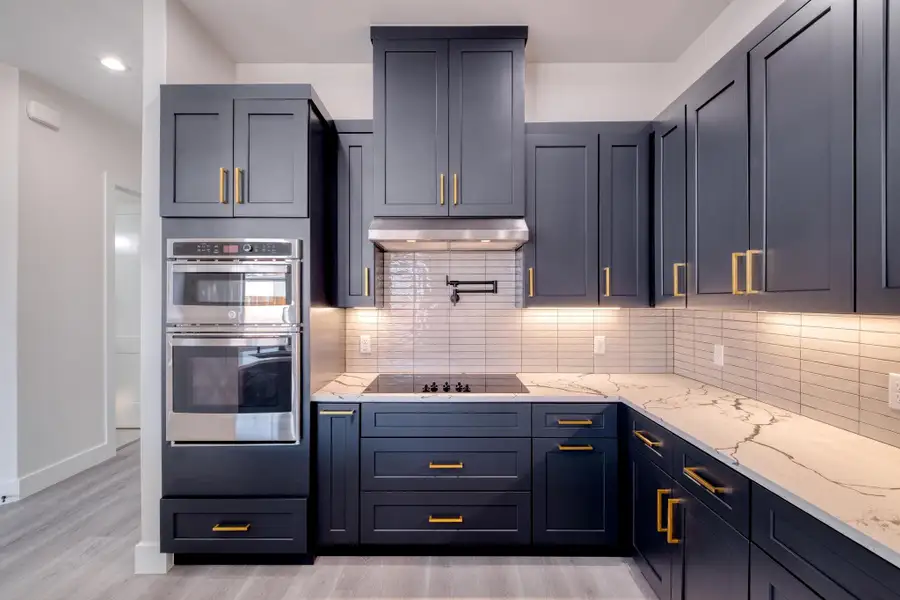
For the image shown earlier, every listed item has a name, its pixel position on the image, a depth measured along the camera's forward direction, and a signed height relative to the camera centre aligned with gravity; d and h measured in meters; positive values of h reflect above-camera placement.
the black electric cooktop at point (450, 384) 2.37 -0.49
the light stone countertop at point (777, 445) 1.00 -0.48
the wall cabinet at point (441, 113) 2.41 +1.02
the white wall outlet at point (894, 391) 1.41 -0.29
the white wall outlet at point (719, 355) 2.33 -0.30
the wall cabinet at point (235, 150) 2.14 +0.72
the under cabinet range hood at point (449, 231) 2.34 +0.36
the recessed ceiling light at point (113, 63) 2.85 +1.54
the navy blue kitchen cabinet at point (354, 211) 2.50 +0.50
